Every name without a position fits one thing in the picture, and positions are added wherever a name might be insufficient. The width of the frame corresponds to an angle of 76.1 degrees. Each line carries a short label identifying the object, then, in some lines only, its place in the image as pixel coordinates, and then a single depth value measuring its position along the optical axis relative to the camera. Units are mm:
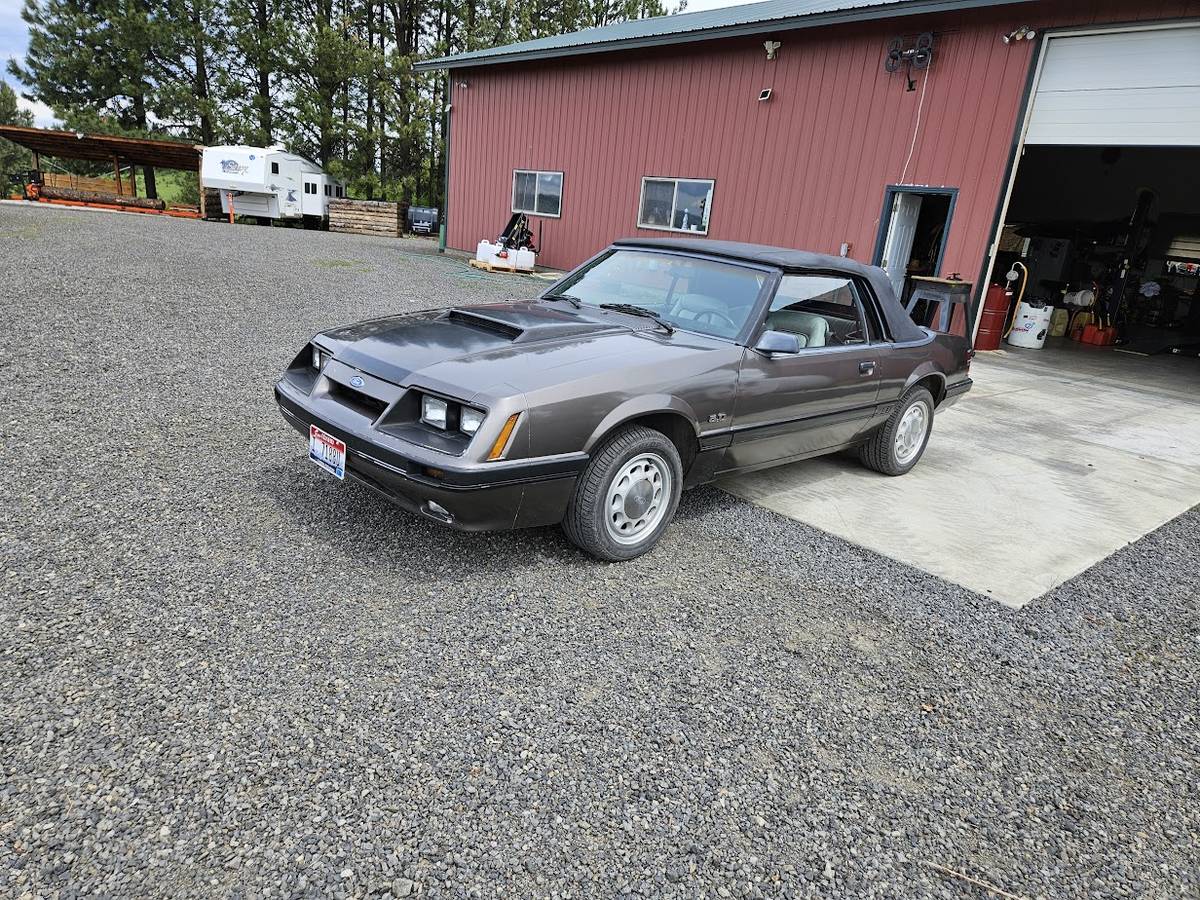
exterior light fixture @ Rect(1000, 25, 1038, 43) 9625
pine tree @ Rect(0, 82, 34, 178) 35188
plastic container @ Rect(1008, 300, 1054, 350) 12430
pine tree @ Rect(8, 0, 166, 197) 29688
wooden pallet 15180
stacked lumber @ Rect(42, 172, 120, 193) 26411
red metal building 10156
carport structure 23672
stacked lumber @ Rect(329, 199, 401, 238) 24875
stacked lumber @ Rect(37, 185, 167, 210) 25000
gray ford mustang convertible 2939
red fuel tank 11258
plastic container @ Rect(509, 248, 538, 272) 15000
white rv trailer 25141
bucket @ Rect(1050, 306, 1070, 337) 15031
